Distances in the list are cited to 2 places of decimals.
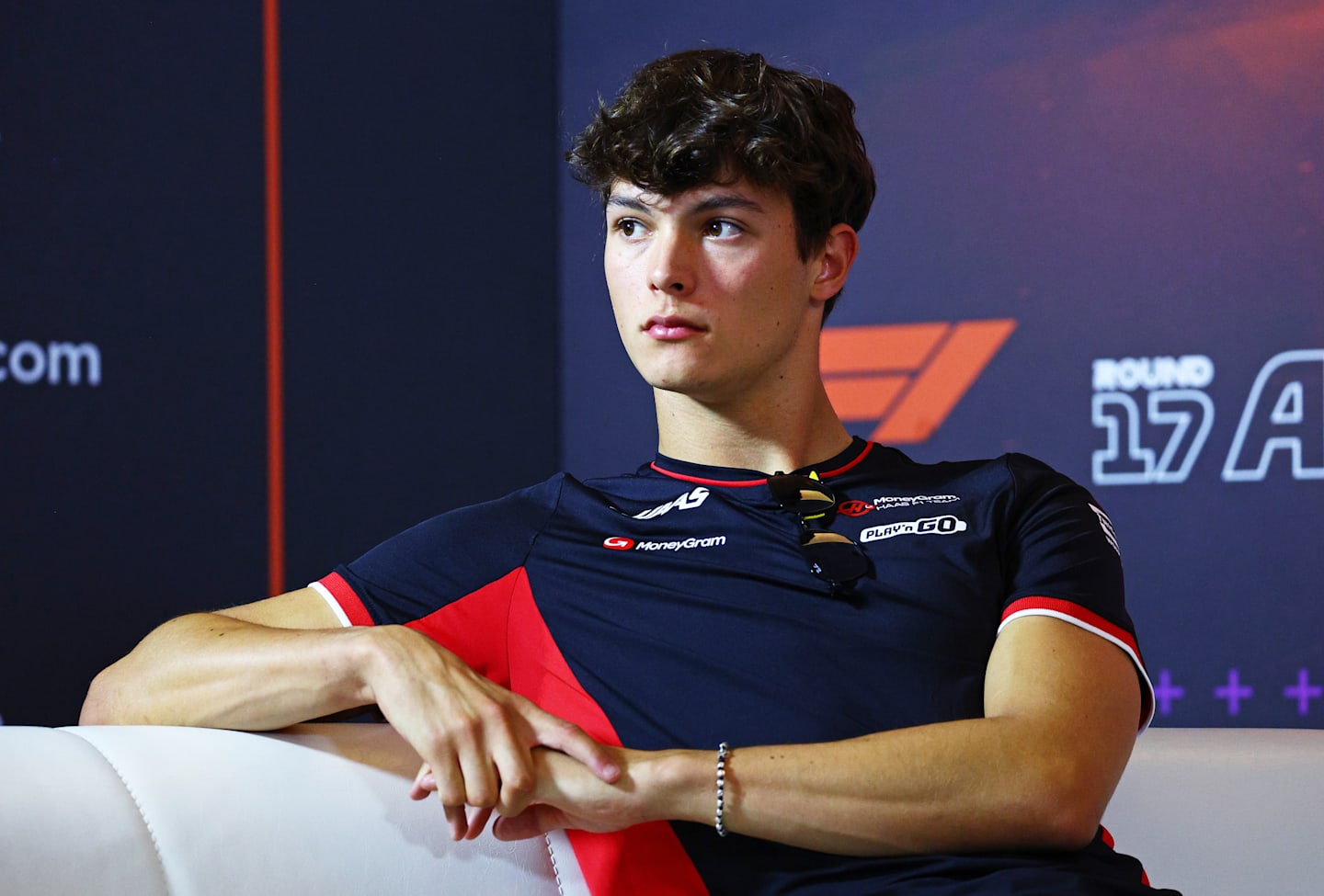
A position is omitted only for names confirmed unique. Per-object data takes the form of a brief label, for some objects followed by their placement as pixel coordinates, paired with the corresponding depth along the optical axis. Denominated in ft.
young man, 11.38
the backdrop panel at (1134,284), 15.63
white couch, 11.18
